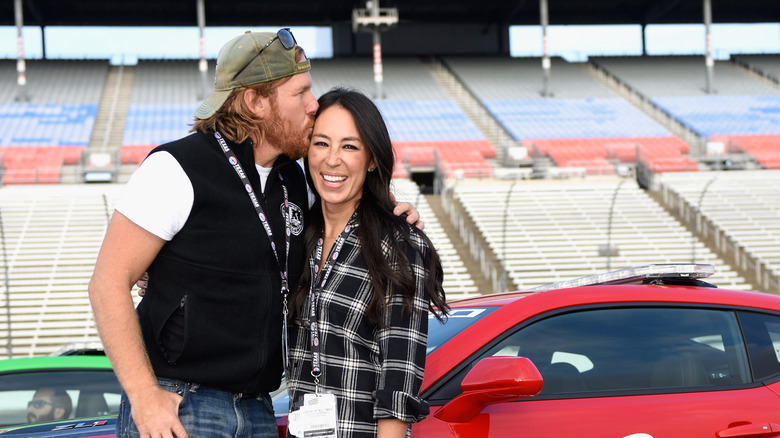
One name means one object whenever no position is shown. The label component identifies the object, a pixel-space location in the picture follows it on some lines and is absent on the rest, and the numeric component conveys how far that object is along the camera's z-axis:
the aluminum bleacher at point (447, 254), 18.38
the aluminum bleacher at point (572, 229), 19.55
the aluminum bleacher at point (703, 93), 33.19
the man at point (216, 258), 2.14
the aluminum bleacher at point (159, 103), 29.44
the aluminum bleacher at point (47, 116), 26.30
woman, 2.26
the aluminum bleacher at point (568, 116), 28.91
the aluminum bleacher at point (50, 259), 16.27
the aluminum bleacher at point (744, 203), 20.97
